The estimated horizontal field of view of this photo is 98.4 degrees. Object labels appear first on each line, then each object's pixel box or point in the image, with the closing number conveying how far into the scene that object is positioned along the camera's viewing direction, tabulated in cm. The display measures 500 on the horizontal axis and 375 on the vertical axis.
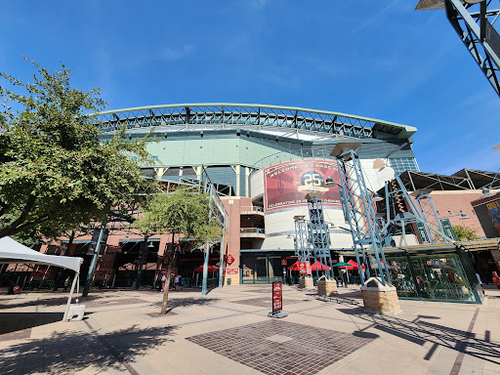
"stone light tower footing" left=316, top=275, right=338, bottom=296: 1751
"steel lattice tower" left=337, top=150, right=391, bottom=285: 1133
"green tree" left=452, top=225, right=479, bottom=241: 2588
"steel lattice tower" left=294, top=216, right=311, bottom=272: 2777
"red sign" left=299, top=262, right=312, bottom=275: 2537
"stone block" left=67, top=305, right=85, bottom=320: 920
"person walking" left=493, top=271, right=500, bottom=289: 1903
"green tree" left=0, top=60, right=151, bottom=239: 649
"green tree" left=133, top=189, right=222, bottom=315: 1116
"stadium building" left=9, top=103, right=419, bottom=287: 3058
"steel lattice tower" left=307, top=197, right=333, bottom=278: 2484
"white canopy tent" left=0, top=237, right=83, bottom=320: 765
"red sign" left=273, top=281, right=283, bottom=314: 982
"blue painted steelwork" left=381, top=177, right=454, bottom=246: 2462
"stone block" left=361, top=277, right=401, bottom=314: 1010
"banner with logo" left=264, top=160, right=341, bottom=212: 3672
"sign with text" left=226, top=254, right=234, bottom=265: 3036
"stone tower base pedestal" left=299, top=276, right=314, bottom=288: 2463
